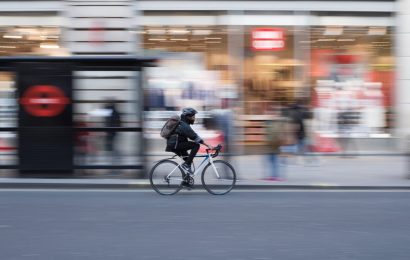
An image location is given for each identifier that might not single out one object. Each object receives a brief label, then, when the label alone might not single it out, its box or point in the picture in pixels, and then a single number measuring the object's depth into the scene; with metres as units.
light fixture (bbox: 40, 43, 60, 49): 17.22
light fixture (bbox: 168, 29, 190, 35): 17.39
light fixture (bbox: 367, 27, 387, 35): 17.53
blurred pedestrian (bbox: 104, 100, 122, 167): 12.43
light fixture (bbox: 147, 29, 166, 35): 17.36
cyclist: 10.67
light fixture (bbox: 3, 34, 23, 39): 17.31
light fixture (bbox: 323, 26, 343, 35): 17.50
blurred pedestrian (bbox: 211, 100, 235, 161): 13.06
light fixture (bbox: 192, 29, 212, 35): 17.41
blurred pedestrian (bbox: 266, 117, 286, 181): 12.34
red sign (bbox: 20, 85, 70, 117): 12.30
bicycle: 10.87
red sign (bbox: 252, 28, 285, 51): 17.48
